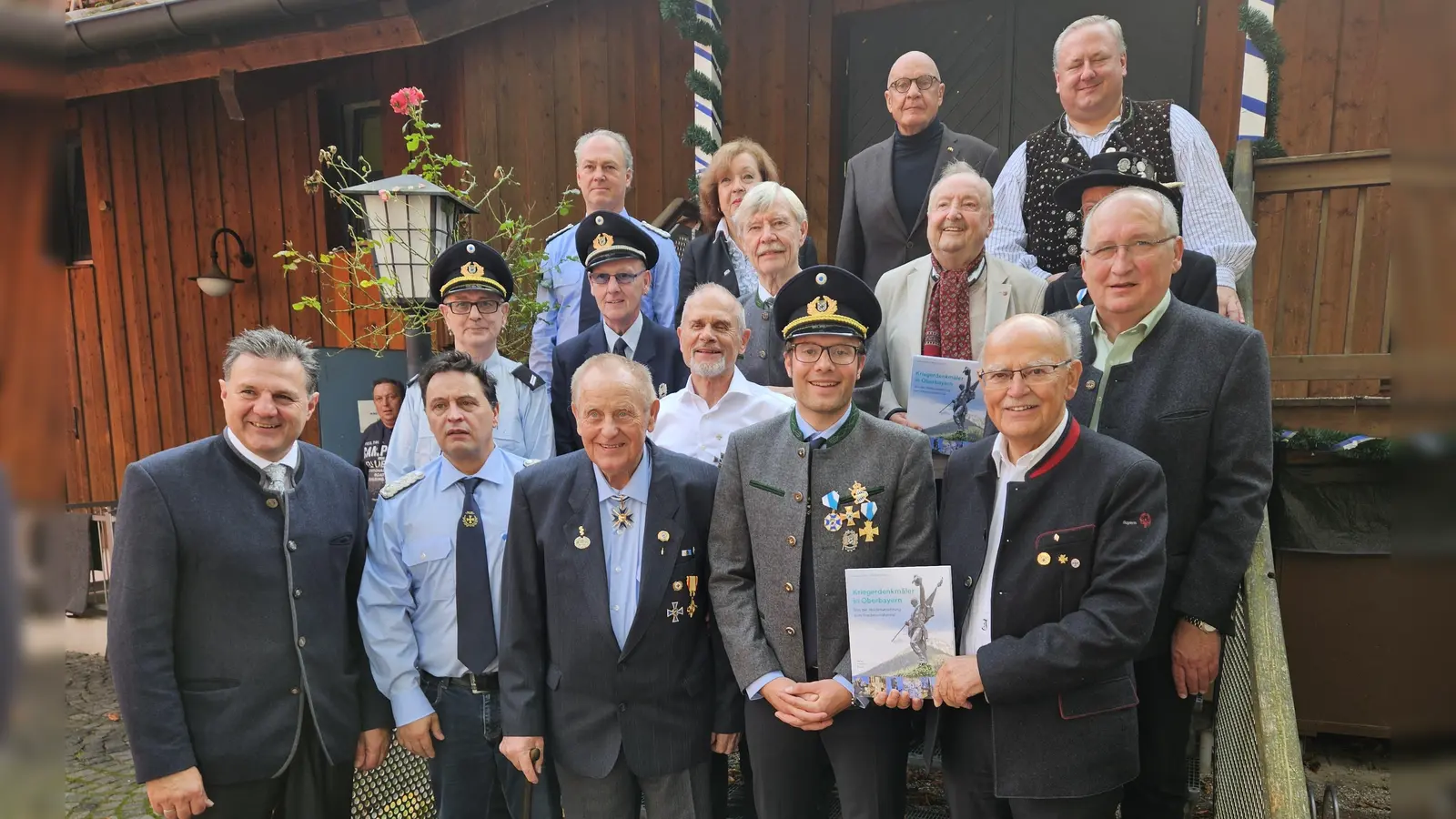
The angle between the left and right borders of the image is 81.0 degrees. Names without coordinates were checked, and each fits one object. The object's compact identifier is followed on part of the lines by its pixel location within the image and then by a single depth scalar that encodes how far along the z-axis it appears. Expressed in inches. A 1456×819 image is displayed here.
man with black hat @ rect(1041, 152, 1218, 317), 125.0
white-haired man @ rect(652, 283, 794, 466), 128.5
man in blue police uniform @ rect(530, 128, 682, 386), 185.5
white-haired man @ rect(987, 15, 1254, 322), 142.9
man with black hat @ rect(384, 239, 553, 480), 147.3
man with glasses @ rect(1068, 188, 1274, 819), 104.6
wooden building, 234.8
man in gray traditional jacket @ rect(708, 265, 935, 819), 103.5
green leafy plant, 182.7
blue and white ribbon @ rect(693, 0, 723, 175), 258.7
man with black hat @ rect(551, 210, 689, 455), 156.0
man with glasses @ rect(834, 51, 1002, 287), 169.0
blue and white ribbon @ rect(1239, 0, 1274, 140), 190.2
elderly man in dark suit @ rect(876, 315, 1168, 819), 92.8
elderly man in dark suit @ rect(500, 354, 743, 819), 109.8
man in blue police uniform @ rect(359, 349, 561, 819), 117.6
